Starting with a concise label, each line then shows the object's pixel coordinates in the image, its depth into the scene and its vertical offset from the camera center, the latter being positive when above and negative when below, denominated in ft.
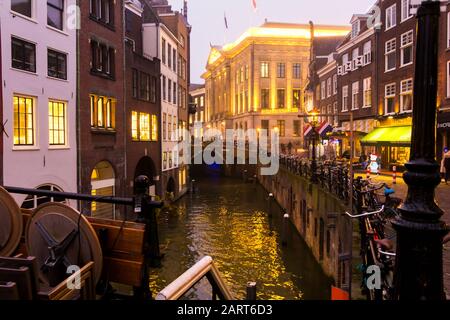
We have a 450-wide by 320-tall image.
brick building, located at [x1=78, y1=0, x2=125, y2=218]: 75.56 +8.58
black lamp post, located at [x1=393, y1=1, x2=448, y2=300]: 10.68 -1.11
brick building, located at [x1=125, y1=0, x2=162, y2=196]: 97.81 +10.49
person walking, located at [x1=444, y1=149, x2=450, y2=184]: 74.79 -2.70
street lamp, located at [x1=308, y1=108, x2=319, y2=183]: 71.80 -2.35
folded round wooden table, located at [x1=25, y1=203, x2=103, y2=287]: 13.21 -2.94
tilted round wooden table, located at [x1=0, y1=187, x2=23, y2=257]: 14.55 -2.58
